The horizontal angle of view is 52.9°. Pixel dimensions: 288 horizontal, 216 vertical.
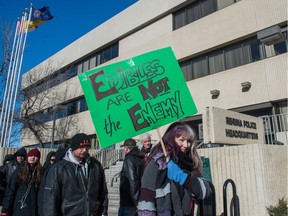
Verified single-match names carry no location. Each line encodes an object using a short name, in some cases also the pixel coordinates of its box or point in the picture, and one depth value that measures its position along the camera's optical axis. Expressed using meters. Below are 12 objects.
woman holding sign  2.38
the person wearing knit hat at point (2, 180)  6.21
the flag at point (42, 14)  19.83
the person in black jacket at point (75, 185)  3.11
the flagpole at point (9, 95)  17.28
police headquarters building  12.53
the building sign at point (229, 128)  7.43
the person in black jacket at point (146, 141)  5.55
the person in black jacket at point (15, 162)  6.12
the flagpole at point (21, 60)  18.08
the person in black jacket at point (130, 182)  4.20
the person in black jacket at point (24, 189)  4.18
